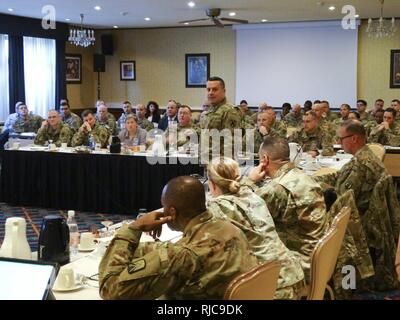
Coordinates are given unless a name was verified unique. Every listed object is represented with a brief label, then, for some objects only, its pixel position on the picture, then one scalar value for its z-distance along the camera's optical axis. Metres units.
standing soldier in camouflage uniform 5.25
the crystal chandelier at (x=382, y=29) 10.76
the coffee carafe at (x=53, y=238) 2.68
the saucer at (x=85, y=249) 3.04
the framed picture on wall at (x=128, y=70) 16.25
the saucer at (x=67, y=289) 2.39
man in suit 10.30
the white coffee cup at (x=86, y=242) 3.05
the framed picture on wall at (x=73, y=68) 15.58
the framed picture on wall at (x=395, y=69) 13.68
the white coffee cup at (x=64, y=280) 2.41
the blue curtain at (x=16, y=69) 13.39
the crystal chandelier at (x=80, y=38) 12.52
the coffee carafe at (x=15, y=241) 2.57
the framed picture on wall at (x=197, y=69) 15.39
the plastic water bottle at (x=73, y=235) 3.02
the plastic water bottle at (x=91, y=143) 8.18
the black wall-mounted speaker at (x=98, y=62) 15.92
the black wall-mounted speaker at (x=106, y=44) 16.05
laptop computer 1.71
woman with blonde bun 2.62
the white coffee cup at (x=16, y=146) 8.12
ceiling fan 11.76
